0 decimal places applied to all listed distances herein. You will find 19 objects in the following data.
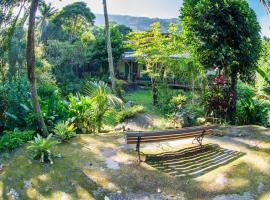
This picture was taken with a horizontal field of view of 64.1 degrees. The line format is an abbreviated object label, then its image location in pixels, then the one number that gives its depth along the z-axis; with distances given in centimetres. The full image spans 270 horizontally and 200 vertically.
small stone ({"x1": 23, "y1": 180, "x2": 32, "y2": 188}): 422
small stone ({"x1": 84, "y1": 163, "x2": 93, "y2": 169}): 479
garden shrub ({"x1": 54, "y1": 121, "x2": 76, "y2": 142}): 606
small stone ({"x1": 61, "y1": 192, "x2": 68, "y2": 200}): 393
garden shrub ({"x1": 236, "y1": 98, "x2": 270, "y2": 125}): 768
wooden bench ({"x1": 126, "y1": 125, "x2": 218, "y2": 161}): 465
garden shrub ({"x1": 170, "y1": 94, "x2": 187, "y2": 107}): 1182
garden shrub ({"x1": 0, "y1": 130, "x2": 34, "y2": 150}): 556
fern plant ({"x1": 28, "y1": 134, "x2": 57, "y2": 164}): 497
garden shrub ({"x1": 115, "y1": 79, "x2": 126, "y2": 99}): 1502
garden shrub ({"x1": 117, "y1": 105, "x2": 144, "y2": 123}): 1081
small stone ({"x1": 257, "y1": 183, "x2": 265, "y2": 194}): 403
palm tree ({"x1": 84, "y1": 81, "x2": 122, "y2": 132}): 691
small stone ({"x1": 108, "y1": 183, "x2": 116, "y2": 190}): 414
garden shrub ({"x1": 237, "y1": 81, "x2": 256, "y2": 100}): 1205
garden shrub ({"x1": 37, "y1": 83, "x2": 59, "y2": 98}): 900
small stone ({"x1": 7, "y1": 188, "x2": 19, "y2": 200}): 401
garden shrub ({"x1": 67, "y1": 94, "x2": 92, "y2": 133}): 706
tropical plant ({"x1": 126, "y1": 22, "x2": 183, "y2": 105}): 1344
